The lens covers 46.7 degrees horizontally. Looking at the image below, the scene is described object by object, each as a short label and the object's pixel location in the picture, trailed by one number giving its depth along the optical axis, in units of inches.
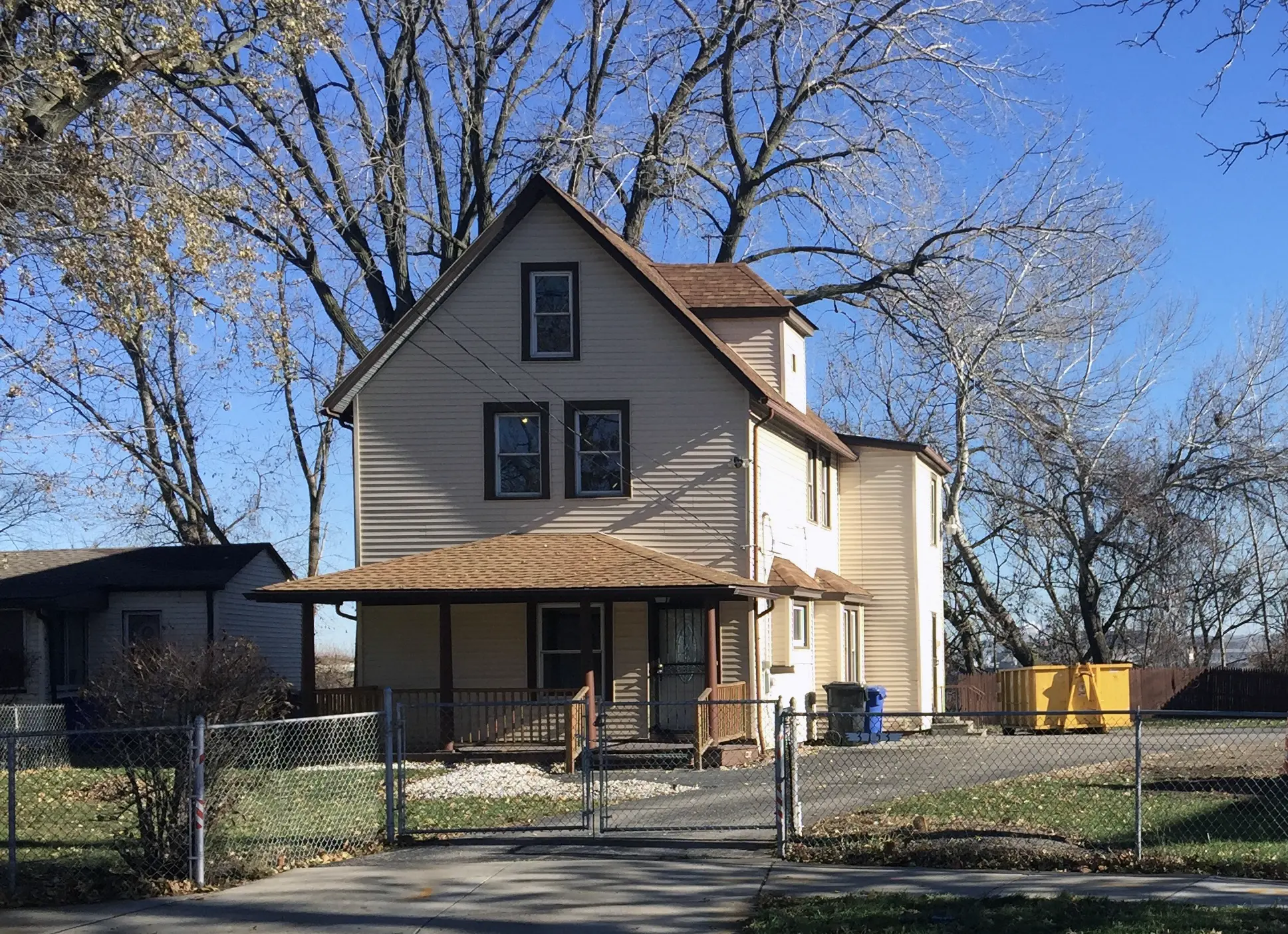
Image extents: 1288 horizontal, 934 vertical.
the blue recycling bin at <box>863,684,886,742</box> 1098.1
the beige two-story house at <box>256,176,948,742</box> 984.9
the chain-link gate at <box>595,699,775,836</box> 624.1
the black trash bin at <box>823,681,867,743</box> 1106.1
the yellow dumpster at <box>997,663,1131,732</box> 1294.3
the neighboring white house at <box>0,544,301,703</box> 1243.8
